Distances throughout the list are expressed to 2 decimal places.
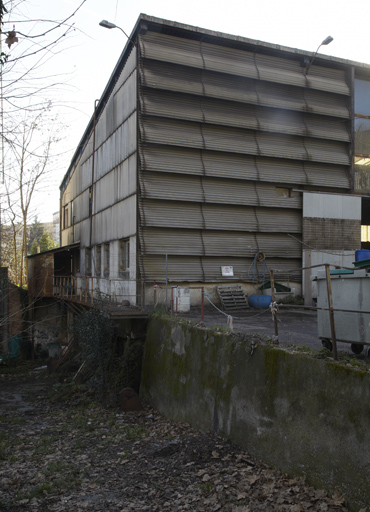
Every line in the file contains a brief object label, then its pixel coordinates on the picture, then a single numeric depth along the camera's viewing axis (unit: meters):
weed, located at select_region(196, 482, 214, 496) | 7.24
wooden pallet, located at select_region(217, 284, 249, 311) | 19.39
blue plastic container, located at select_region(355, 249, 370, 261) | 15.41
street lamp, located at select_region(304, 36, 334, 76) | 19.64
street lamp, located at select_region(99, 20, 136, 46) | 15.25
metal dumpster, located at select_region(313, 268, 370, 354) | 8.17
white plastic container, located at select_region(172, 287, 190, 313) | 16.42
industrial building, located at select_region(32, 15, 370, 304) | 19.00
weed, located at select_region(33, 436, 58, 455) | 10.31
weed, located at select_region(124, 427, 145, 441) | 10.73
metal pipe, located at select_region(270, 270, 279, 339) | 8.27
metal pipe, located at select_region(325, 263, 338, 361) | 6.62
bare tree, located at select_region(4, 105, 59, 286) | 22.71
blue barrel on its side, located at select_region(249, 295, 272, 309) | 19.33
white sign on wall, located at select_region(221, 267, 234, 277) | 20.02
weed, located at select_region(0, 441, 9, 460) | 10.06
